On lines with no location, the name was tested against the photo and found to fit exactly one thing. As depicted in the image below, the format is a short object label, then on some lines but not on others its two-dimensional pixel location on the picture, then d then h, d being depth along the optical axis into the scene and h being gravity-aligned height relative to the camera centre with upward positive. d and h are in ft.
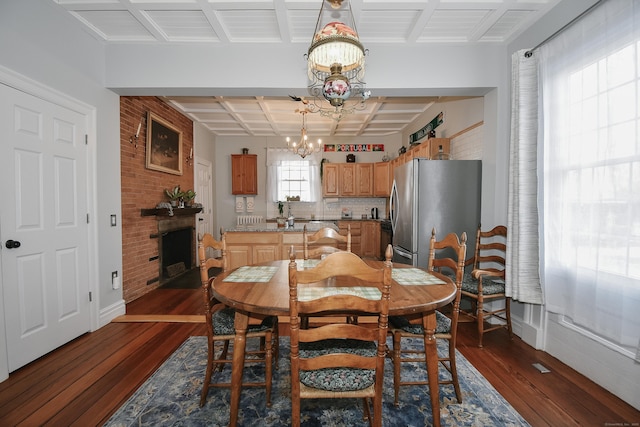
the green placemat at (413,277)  5.82 -1.63
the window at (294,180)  22.72 +2.04
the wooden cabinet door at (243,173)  22.13 +2.55
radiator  22.44 -1.17
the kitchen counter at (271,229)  13.24 -1.19
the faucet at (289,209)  22.62 -0.35
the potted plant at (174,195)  14.88 +0.54
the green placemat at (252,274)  6.03 -1.62
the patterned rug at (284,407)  5.25 -4.12
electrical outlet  10.02 -2.77
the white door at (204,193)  18.98 +0.82
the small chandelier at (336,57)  5.49 +3.16
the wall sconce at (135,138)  12.09 +2.92
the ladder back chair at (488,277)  8.20 -2.39
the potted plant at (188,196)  15.85 +0.50
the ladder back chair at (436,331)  5.69 -2.66
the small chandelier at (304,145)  16.12 +4.45
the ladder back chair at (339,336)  3.70 -1.83
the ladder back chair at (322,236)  8.23 -1.06
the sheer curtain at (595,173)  5.32 +0.69
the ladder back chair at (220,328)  5.65 -2.63
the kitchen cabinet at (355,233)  20.97 -2.16
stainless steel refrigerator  10.52 +0.18
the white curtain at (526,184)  7.63 +0.58
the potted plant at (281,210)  22.04 -0.43
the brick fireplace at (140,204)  11.67 +0.03
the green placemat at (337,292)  4.94 -1.64
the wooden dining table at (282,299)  4.49 -1.63
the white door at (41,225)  6.66 -0.54
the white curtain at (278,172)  22.50 +2.69
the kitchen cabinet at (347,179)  21.67 +2.01
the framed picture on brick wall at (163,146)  13.34 +3.14
